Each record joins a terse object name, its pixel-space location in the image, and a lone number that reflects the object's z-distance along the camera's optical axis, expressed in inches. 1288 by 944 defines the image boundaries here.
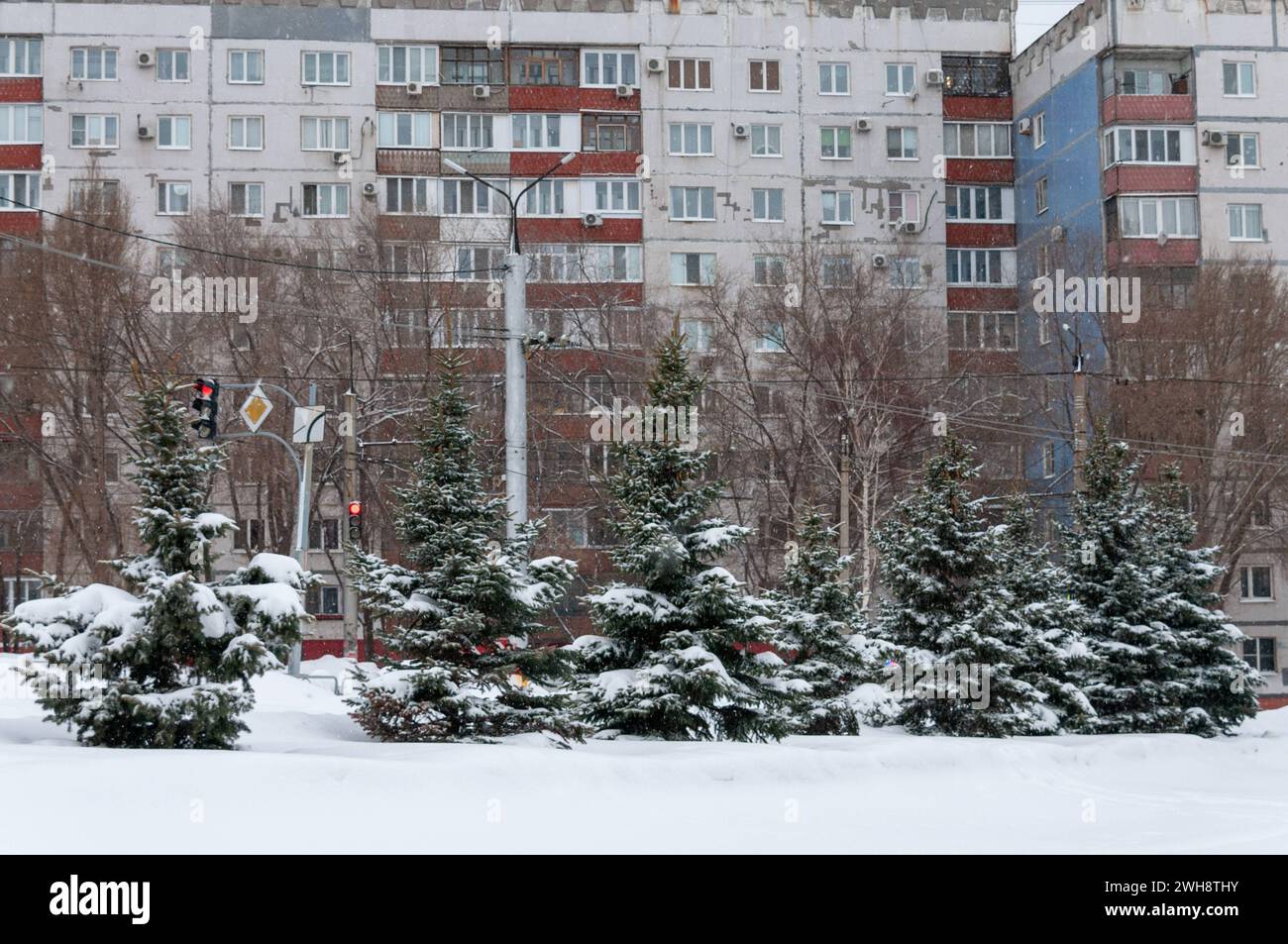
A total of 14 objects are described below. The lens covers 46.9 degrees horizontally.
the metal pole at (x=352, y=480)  1159.6
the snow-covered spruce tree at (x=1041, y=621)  904.3
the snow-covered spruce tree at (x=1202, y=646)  1018.7
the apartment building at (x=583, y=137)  2151.8
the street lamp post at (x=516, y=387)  767.7
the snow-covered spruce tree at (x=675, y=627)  708.7
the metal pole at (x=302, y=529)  1210.6
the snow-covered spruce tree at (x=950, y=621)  878.4
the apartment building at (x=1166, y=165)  2020.2
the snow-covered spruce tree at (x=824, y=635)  877.8
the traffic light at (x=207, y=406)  949.3
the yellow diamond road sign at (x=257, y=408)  1195.3
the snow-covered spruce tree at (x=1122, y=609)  1010.1
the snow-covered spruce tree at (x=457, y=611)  648.4
